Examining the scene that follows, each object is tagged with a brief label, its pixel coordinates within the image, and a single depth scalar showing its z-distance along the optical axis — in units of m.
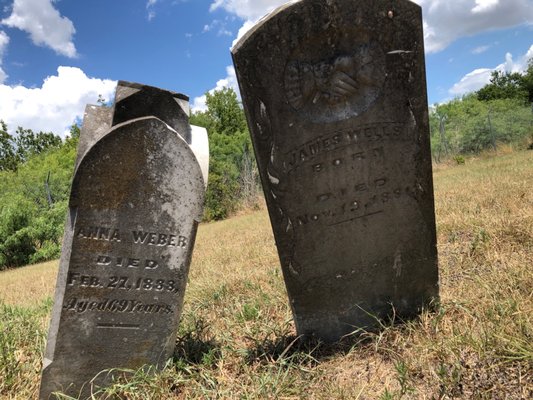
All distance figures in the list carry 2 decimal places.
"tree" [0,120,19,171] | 45.84
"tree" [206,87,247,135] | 47.09
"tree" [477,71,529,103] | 44.41
